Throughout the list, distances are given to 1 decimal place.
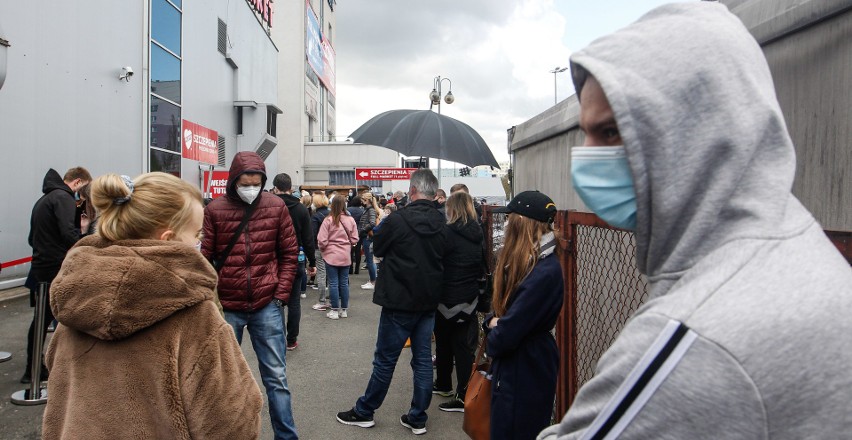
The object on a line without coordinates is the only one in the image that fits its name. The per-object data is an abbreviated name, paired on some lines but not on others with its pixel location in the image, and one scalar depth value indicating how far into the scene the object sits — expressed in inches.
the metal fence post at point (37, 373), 186.9
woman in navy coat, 116.0
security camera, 468.0
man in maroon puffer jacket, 155.6
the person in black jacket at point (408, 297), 178.5
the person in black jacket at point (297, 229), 247.3
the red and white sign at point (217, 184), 419.8
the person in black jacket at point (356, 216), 512.5
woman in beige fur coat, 69.3
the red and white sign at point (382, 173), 806.0
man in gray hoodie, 27.8
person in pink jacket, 338.0
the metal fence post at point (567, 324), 138.7
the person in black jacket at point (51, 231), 195.6
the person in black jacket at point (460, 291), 193.0
